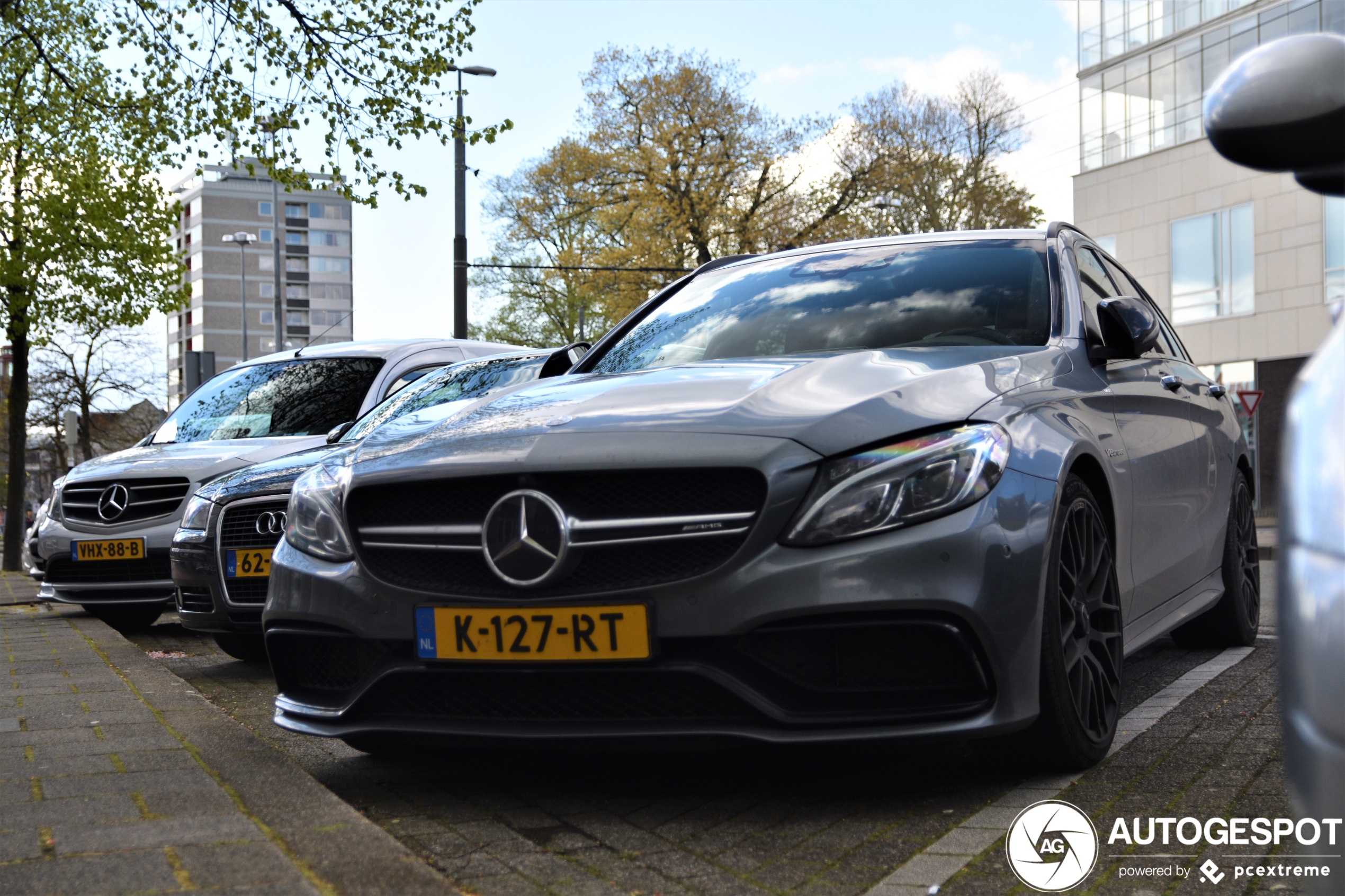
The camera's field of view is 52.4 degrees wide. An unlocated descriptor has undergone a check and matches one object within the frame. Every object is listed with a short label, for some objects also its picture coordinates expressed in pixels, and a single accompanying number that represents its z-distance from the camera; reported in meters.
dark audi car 6.47
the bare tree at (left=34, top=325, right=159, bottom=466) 44.56
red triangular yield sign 18.72
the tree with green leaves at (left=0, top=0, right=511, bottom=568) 11.55
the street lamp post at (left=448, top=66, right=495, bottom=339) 23.11
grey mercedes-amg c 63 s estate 3.04
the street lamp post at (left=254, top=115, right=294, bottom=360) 33.35
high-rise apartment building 112.50
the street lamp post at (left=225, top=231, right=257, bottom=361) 44.69
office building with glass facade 26.98
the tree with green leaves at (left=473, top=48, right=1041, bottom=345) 36.62
